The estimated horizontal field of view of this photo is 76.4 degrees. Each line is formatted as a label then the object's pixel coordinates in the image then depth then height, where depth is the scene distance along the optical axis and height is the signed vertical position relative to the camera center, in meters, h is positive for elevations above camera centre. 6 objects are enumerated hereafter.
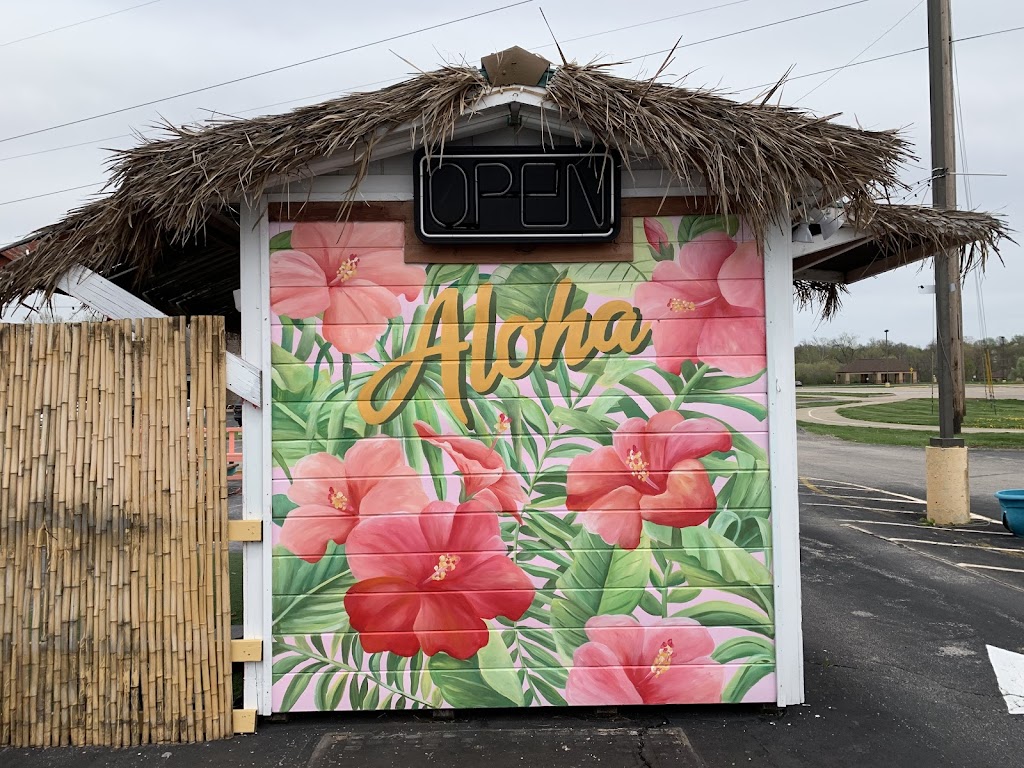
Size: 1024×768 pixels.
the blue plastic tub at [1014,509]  8.07 -1.57
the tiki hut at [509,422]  3.71 -0.17
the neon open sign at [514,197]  3.70 +1.11
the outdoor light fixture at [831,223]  3.88 +0.99
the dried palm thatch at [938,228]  3.88 +0.94
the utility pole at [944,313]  8.80 +0.97
